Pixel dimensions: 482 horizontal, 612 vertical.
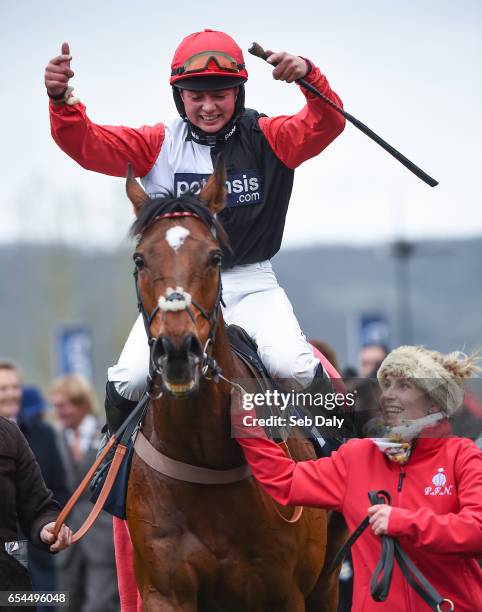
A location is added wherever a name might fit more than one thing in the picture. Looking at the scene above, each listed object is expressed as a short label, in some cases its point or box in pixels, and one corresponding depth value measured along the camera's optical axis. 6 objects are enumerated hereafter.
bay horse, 10.10
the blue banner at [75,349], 37.25
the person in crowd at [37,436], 17.45
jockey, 11.53
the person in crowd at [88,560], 18.77
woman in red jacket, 9.79
